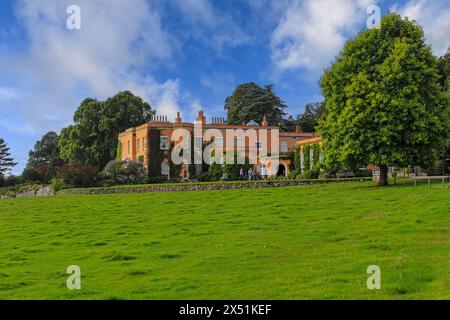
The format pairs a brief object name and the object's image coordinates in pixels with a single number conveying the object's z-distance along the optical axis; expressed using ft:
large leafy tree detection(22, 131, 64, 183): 295.48
